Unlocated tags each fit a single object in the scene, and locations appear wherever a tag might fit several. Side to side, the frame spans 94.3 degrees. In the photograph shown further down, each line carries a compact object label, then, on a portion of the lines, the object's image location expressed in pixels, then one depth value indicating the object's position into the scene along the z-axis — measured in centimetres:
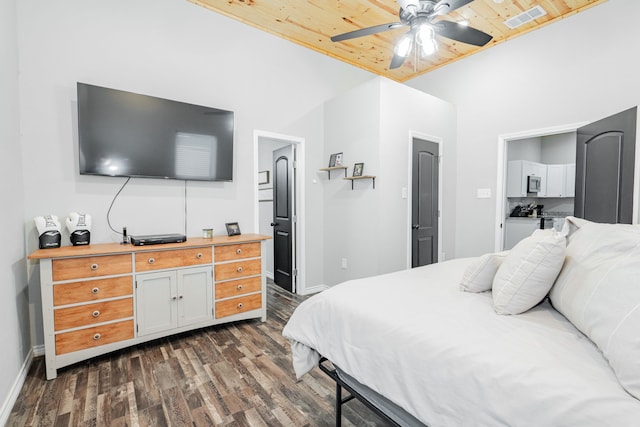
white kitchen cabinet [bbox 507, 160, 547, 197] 532
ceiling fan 215
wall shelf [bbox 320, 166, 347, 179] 389
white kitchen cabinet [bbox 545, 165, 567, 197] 566
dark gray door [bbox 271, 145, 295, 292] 419
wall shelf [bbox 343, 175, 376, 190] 357
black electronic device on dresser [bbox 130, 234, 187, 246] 252
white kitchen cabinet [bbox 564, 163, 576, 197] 558
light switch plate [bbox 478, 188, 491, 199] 409
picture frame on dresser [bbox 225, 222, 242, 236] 330
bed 79
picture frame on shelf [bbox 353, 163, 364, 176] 371
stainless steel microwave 542
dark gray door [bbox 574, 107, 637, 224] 268
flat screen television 252
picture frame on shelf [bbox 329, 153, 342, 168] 400
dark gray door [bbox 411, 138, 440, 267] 397
